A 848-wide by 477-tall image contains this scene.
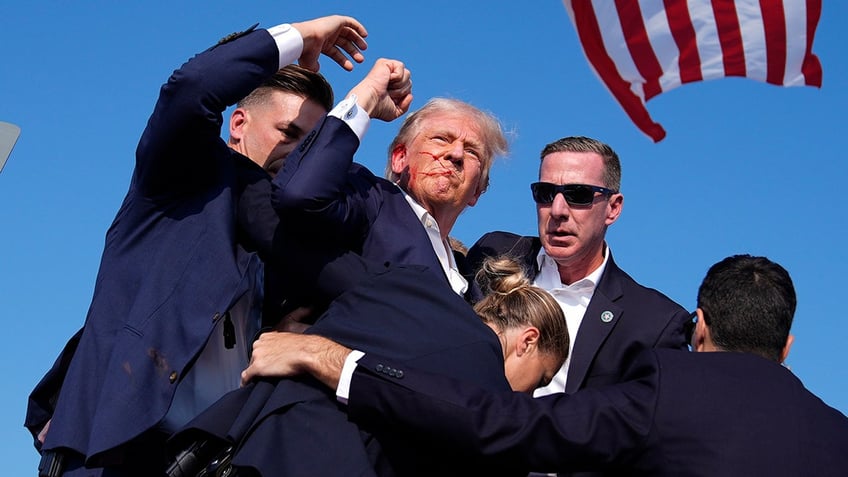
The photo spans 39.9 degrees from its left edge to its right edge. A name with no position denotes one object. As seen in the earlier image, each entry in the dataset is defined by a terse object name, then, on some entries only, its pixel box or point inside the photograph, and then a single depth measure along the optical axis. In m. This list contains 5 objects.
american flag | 6.39
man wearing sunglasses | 6.05
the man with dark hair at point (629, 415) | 3.68
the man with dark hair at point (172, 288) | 4.11
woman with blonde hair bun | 4.80
